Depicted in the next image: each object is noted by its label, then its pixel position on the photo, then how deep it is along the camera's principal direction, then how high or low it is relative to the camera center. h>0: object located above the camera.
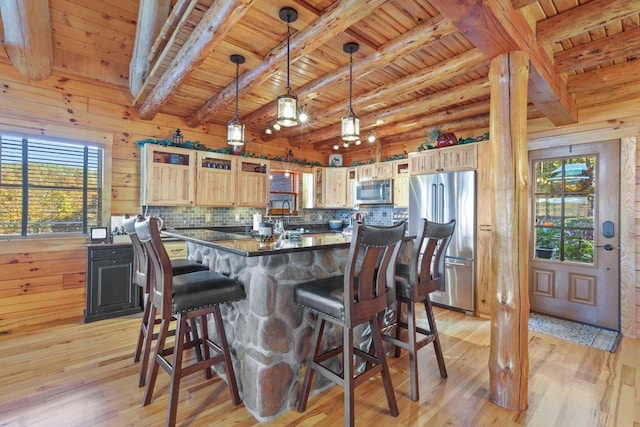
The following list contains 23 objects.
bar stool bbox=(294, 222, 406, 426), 1.67 -0.50
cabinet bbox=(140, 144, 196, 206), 4.10 +0.53
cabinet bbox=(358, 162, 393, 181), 5.32 +0.80
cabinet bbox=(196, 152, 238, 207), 4.53 +0.53
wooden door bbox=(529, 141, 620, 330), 3.43 -0.20
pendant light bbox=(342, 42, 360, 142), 2.76 +0.82
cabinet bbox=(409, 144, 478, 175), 3.93 +0.77
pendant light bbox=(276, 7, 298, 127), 2.38 +0.86
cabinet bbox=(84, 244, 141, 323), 3.55 -0.82
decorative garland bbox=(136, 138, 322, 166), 4.19 +0.99
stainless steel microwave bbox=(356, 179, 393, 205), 5.24 +0.41
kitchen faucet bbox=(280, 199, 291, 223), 5.74 +0.11
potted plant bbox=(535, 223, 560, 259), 3.84 -0.30
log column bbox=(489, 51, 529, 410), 2.02 -0.10
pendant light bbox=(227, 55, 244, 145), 2.91 +0.78
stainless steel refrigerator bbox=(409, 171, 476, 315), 3.90 -0.08
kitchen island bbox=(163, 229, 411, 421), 1.91 -0.69
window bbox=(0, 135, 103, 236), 3.51 +0.33
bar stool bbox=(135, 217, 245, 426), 1.77 -0.52
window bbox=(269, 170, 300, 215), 5.67 +0.42
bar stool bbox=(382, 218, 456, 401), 2.13 -0.48
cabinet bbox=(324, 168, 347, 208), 6.05 +0.54
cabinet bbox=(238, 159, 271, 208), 4.99 +0.53
